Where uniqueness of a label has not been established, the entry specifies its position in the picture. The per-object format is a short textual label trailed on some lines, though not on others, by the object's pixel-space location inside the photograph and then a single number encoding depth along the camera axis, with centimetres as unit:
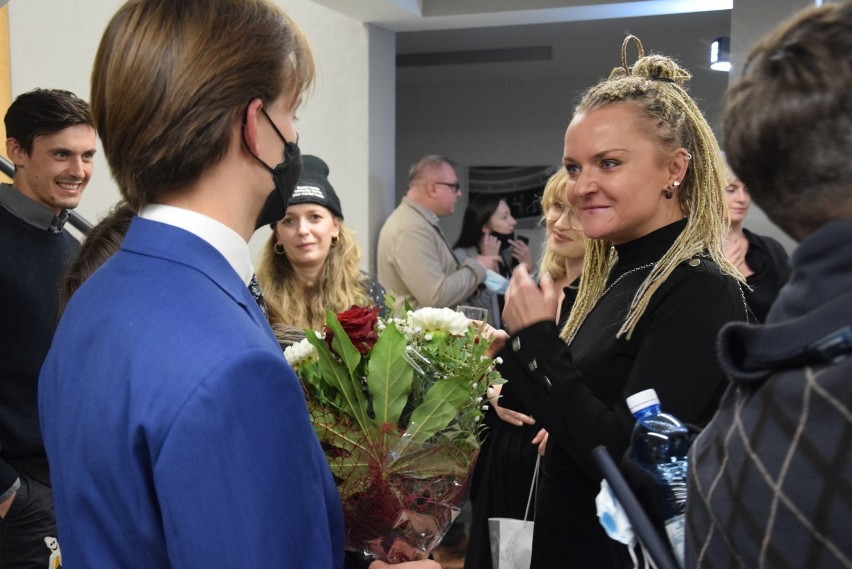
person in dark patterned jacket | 67
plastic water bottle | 107
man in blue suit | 87
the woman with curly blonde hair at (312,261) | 324
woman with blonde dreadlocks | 153
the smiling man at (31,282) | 233
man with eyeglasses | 498
